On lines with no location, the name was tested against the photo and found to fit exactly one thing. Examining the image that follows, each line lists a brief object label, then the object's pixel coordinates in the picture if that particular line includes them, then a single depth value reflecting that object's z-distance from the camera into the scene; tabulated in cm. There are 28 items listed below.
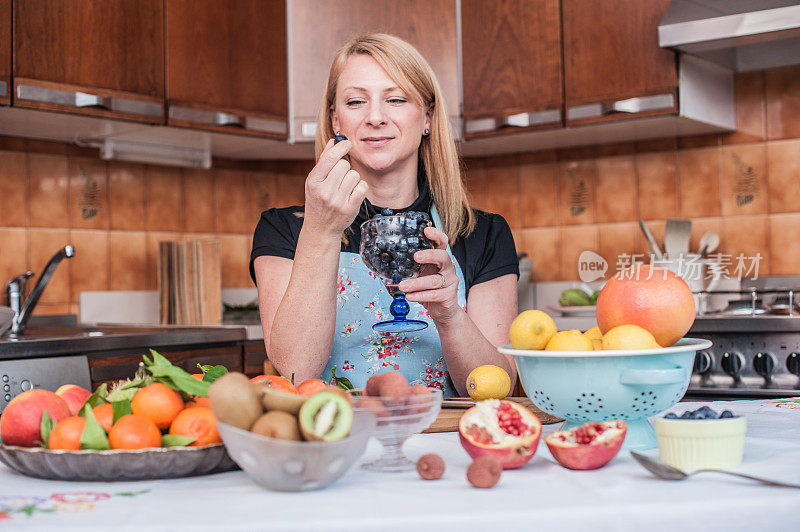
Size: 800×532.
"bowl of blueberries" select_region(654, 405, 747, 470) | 83
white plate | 283
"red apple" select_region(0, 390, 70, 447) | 89
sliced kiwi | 75
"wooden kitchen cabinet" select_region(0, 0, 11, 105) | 247
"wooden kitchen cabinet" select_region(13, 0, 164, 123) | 254
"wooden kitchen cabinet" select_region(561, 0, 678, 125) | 282
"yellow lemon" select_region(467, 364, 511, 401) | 125
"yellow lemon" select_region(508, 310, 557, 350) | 98
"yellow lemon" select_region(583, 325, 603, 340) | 105
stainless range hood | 253
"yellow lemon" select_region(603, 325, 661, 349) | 92
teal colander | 91
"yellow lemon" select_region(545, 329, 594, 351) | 93
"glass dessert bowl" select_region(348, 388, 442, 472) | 84
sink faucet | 268
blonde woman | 146
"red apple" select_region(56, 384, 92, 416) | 95
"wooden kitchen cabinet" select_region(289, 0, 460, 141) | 319
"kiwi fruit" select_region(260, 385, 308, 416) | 77
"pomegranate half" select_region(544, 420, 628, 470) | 85
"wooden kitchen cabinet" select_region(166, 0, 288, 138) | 291
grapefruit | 98
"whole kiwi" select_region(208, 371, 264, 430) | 76
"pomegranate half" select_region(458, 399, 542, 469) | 86
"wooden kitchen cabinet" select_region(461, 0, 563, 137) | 303
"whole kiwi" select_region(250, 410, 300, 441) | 74
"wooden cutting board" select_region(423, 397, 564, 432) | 115
